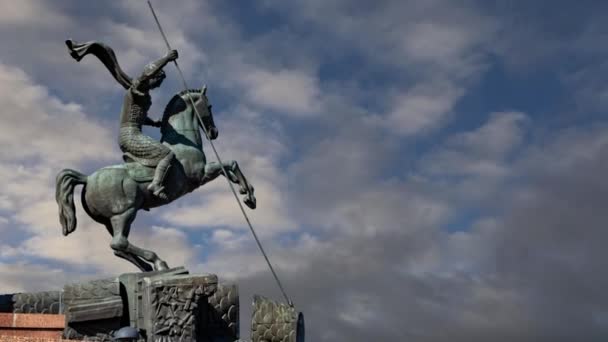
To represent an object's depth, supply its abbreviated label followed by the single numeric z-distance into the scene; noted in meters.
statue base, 14.17
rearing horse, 15.34
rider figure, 15.52
